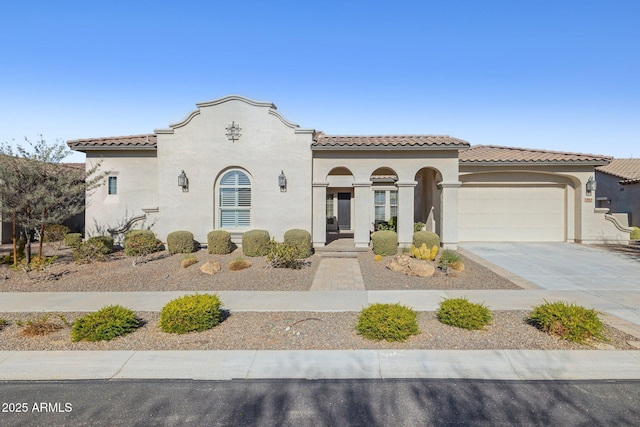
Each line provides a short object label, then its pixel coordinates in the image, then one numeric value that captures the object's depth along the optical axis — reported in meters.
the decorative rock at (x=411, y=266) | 9.68
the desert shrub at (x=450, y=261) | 10.09
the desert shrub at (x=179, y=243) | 12.91
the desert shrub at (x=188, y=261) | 10.68
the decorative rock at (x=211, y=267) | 9.97
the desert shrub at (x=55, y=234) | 15.80
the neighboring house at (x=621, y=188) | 19.81
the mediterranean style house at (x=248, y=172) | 13.93
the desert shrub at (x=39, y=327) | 5.51
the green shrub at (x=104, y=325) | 5.24
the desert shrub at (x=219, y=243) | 12.82
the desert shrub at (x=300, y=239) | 12.52
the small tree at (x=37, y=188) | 9.61
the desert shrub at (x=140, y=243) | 11.58
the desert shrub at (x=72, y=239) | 14.66
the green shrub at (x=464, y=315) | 5.62
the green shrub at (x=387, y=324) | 5.23
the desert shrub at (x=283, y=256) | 10.39
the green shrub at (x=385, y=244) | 12.70
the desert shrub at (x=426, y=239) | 12.70
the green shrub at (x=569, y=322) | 5.11
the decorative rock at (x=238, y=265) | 10.35
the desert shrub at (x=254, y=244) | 12.51
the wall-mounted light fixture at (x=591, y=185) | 15.58
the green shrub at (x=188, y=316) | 5.56
